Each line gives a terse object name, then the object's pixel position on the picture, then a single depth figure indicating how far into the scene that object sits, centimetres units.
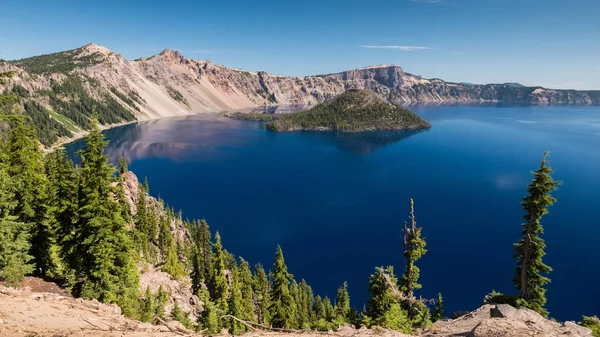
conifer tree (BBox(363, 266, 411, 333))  3129
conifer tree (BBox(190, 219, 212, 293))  6856
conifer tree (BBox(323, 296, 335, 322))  5957
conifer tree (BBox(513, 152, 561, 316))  3362
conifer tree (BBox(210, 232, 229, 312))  5238
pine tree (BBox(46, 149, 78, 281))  3128
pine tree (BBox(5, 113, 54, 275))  3316
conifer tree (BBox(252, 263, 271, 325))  6856
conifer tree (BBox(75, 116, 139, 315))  2817
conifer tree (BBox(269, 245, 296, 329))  4738
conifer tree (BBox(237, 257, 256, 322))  6209
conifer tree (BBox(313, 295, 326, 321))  6568
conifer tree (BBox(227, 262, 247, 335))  4429
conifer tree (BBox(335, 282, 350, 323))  6147
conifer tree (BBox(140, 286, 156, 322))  3378
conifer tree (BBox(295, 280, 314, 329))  6506
